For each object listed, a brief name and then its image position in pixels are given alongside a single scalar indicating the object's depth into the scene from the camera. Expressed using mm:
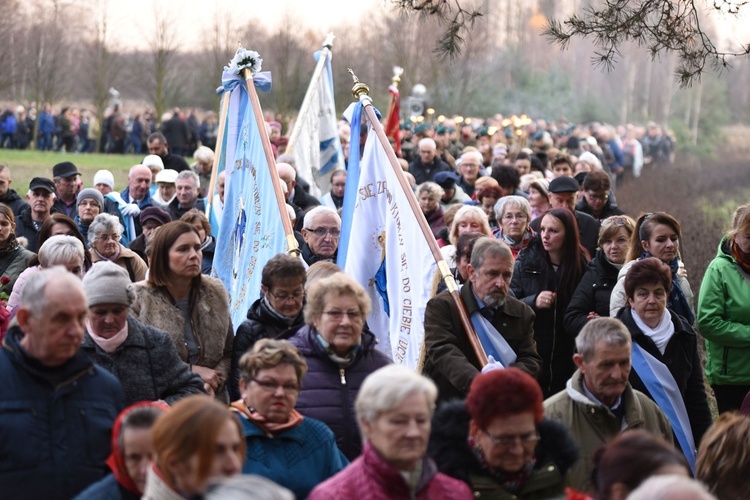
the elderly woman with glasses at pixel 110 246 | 16628
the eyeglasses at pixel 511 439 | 8908
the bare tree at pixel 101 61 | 80485
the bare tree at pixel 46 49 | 77626
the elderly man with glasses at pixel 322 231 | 16986
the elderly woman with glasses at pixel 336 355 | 11064
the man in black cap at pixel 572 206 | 18762
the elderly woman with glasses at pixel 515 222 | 17487
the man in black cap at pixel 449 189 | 24448
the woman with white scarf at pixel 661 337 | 13169
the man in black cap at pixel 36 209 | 20552
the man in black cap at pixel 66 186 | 23775
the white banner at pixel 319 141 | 27470
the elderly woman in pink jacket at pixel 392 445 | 8235
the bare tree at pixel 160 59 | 82839
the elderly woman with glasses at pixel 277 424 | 9625
